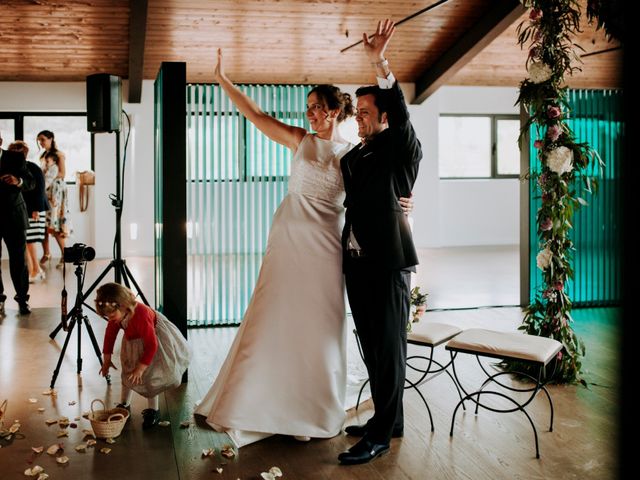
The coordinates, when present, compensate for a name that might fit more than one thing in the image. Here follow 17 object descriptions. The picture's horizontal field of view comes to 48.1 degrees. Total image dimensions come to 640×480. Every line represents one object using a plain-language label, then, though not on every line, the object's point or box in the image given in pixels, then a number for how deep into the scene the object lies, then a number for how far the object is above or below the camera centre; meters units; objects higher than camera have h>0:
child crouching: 3.27 -0.56
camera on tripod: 4.26 -0.15
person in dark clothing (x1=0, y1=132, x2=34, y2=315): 6.27 +0.08
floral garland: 4.02 +0.37
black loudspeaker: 4.82 +0.85
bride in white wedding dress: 3.12 -0.40
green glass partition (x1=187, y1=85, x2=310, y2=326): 6.32 +0.32
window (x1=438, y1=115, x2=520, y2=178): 13.09 +1.48
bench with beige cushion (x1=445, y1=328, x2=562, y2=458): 3.08 -0.53
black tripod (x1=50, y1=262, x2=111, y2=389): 4.32 -0.56
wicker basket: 3.17 -0.86
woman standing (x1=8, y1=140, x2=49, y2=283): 6.92 +0.19
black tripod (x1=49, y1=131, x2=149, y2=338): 4.62 -0.17
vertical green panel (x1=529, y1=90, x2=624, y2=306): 6.71 +0.06
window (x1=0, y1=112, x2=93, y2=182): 10.89 +1.48
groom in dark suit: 2.89 -0.10
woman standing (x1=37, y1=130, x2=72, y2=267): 8.48 +0.44
